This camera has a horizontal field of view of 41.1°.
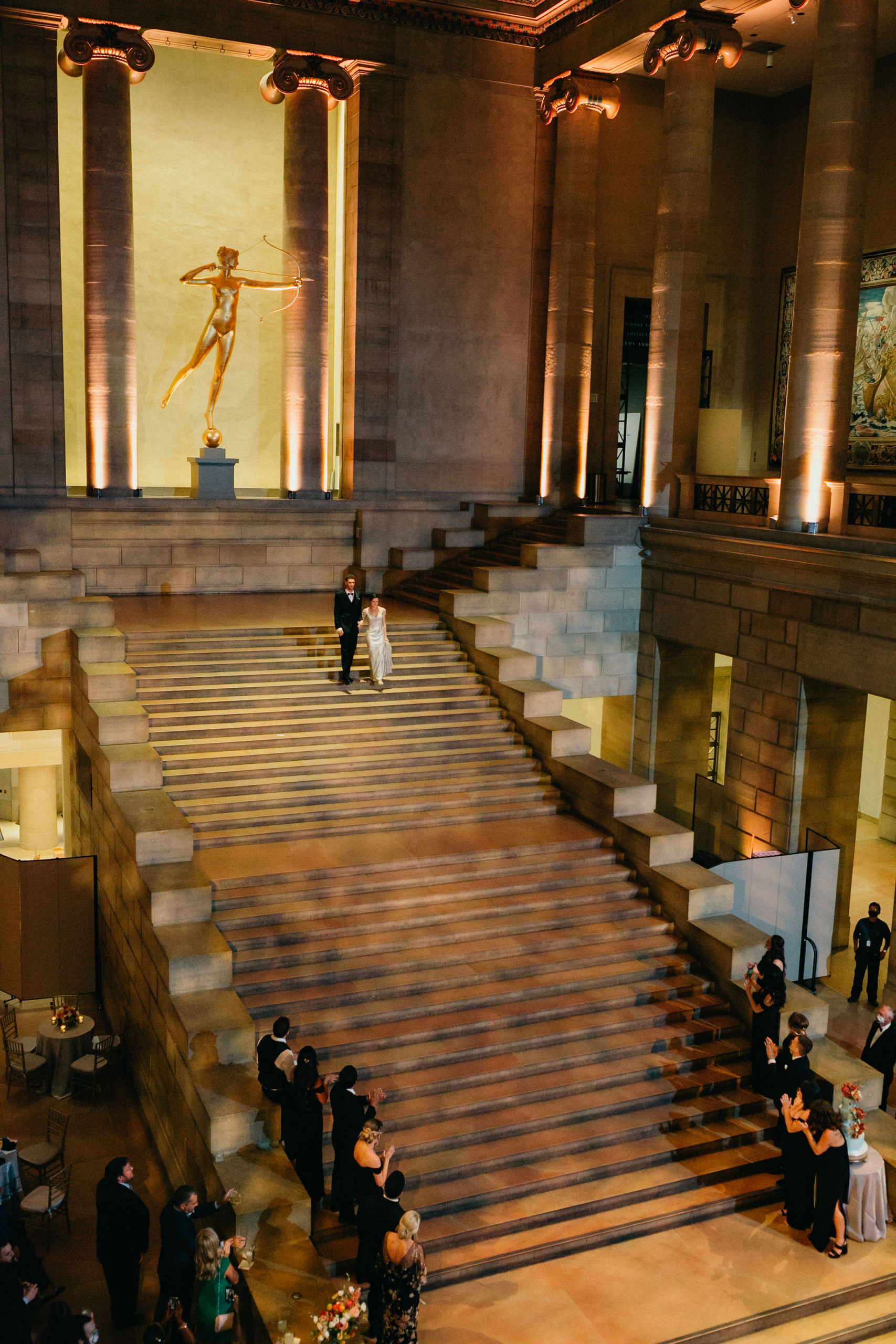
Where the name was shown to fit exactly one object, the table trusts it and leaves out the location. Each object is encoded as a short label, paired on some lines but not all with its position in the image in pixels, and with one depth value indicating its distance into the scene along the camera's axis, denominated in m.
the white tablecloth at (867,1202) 9.36
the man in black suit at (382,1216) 7.84
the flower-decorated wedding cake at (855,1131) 9.41
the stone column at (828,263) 15.17
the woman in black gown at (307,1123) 8.91
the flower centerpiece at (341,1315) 7.45
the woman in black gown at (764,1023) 10.66
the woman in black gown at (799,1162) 9.34
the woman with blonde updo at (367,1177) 8.12
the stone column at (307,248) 20.36
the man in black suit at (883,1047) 11.02
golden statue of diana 19.80
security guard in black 13.60
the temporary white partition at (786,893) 12.85
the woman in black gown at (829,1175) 9.06
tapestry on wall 20.39
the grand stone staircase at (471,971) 9.66
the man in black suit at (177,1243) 7.96
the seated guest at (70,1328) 6.82
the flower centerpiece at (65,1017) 12.38
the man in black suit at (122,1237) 8.48
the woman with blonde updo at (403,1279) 7.37
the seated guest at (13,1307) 7.10
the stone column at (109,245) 19.02
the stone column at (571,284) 21.41
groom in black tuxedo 15.41
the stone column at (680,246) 18.02
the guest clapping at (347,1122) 8.65
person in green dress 7.72
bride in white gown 15.30
